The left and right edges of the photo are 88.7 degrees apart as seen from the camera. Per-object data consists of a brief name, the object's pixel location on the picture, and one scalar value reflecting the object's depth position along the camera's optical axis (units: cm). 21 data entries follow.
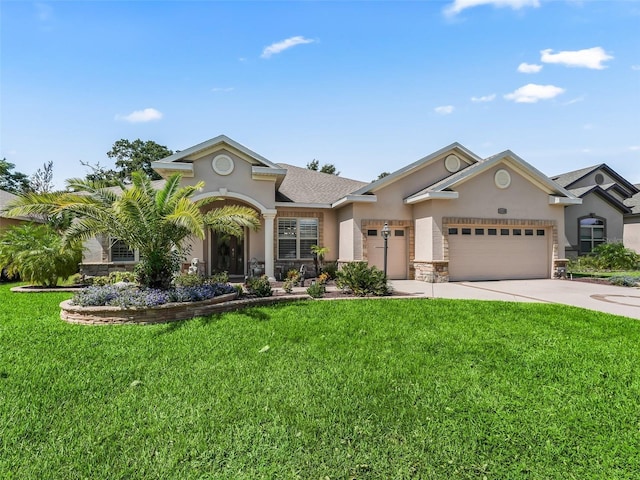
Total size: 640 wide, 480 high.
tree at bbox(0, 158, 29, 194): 3381
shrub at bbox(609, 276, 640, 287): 1231
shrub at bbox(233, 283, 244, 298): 923
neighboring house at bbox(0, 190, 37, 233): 1547
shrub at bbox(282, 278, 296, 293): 1016
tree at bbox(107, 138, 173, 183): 4084
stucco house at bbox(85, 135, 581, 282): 1375
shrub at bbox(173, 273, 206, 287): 943
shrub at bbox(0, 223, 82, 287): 1167
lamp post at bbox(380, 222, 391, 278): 1176
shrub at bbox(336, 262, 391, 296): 1001
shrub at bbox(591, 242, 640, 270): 1869
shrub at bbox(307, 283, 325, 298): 939
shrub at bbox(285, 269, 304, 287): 1221
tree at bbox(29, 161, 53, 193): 2722
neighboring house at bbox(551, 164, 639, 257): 2081
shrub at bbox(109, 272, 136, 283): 1086
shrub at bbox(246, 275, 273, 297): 931
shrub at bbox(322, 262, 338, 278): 1471
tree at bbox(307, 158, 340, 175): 4469
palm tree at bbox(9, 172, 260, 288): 790
